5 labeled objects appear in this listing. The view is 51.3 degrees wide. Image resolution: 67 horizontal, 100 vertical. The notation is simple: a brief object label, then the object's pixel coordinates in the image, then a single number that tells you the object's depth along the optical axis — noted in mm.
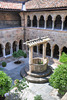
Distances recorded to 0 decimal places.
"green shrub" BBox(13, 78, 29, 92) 5058
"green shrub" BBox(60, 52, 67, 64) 6331
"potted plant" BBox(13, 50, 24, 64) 8424
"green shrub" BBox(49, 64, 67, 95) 4442
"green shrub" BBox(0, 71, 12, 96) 4071
